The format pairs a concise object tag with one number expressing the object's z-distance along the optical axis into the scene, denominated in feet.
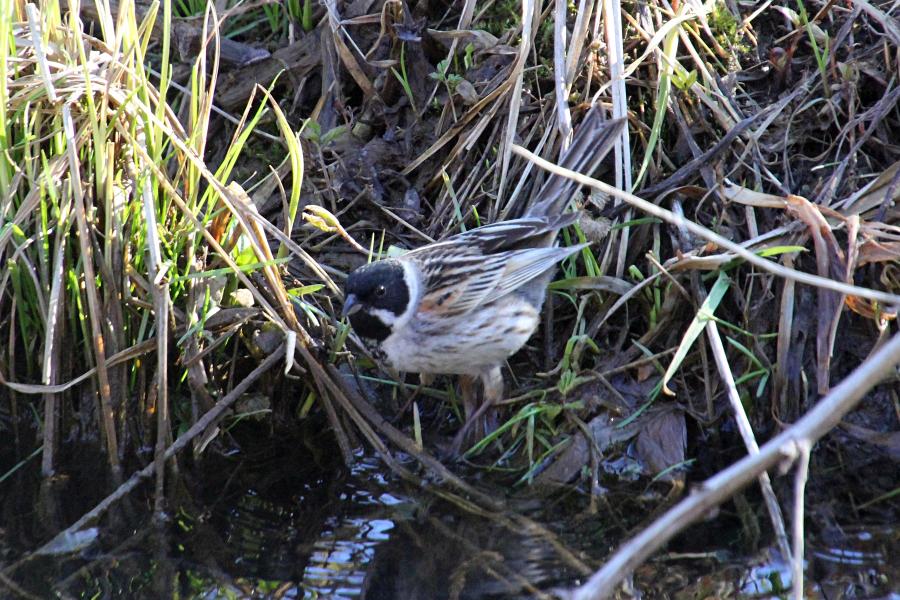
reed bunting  30.25
